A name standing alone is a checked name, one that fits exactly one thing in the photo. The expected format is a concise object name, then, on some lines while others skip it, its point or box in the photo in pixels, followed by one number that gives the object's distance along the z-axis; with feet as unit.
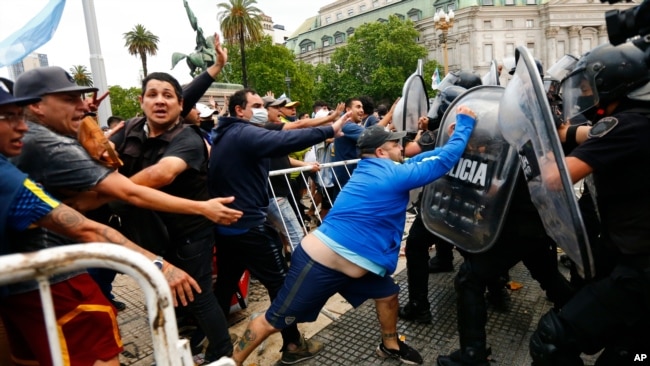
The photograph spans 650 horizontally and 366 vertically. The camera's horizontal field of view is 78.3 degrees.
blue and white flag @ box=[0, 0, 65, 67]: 15.26
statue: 64.34
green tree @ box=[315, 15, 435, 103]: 144.77
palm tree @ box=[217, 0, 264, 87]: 112.47
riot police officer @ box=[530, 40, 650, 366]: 5.88
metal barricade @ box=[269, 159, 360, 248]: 12.44
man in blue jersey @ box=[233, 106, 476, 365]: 8.20
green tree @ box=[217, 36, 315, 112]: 126.11
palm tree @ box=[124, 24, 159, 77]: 134.62
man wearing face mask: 8.84
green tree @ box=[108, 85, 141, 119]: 153.79
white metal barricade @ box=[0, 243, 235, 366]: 3.35
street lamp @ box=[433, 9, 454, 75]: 52.49
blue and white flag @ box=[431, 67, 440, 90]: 28.70
